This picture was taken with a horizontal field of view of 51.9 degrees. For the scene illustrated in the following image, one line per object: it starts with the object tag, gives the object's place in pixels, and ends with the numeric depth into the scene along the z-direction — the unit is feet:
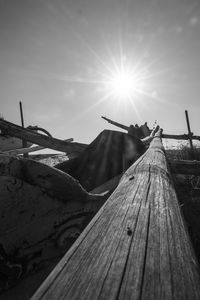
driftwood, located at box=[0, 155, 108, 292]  5.36
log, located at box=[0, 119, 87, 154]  16.01
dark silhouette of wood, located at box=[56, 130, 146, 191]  11.54
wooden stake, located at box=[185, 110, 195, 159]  39.50
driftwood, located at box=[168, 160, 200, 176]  14.71
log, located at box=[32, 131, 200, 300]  1.65
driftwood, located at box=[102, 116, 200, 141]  32.48
